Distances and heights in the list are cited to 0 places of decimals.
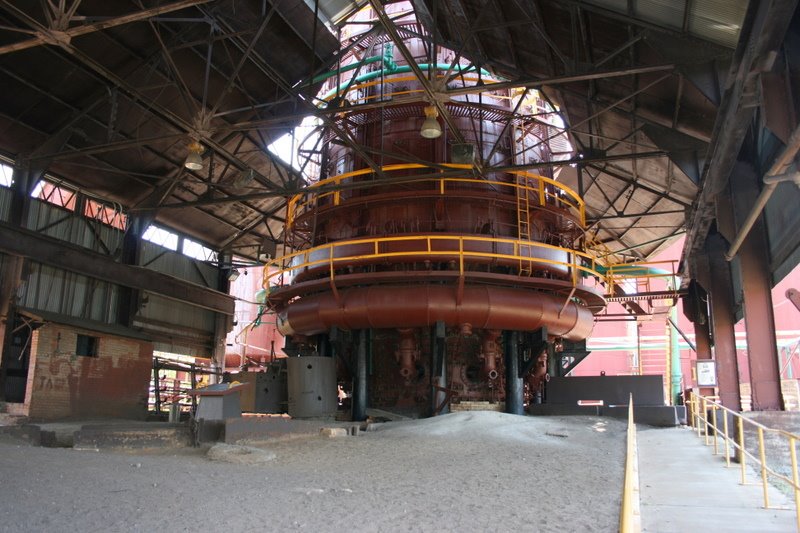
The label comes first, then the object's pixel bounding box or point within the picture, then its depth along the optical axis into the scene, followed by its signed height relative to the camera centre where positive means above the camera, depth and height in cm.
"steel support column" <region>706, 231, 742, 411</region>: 1351 +140
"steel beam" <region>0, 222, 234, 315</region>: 1583 +316
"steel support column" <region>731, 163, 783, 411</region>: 1012 +120
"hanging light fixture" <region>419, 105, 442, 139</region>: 1202 +493
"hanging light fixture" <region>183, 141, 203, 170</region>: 1355 +480
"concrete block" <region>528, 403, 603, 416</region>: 1548 -67
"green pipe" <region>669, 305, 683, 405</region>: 2834 +96
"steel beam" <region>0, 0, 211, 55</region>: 974 +556
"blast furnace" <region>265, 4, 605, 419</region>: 1470 +287
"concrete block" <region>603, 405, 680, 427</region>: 1525 -74
